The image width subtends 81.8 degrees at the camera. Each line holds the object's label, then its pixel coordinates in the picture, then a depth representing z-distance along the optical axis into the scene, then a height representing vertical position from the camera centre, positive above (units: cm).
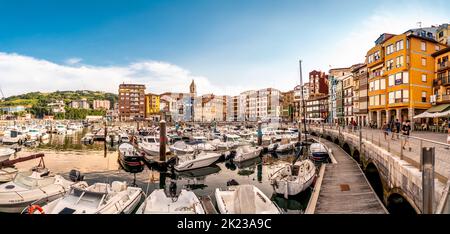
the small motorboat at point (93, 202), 960 -330
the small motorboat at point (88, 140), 4248 -361
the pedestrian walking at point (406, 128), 1432 -63
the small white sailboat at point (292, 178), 1439 -356
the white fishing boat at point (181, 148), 2879 -345
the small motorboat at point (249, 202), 860 -296
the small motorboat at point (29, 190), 1138 -338
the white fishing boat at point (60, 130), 6272 -286
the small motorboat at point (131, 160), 2252 -373
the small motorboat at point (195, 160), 2220 -384
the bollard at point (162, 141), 2187 -197
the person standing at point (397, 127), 1846 -74
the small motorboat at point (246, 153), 2669 -381
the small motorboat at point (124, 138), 4184 -336
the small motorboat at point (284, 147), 3320 -389
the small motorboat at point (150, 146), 2958 -331
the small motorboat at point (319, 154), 2608 -375
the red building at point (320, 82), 9431 +1264
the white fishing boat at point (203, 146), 3117 -348
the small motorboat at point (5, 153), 2378 -321
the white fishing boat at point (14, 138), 4084 -309
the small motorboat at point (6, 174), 1569 -345
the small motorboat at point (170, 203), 909 -318
